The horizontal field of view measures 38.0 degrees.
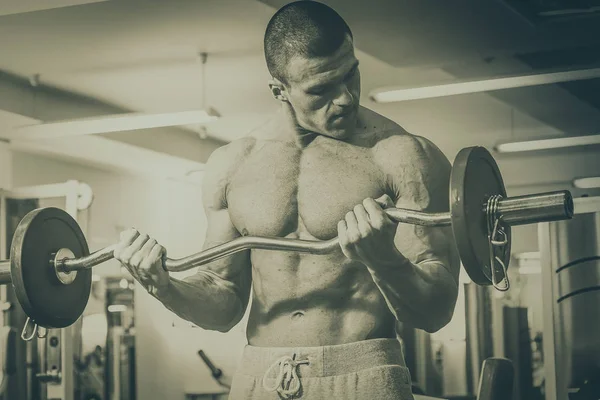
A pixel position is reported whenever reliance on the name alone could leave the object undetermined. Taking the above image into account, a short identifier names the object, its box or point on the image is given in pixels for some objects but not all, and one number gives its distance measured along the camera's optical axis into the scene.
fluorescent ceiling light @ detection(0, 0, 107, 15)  3.67
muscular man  1.94
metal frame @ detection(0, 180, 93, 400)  5.32
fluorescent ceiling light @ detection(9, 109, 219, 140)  5.24
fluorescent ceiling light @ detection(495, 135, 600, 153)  5.92
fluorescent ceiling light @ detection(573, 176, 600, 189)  7.32
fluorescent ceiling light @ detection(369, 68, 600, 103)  4.64
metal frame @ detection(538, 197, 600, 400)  5.25
